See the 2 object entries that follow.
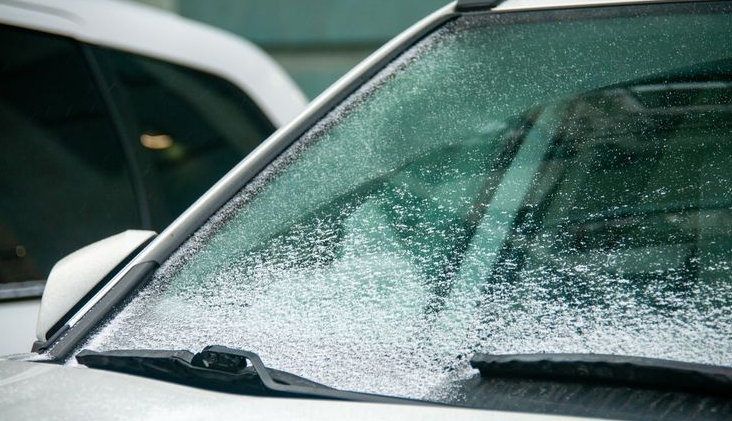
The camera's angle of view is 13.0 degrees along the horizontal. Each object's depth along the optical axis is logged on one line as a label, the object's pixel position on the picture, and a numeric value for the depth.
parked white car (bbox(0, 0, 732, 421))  4.02
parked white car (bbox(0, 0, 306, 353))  5.55
